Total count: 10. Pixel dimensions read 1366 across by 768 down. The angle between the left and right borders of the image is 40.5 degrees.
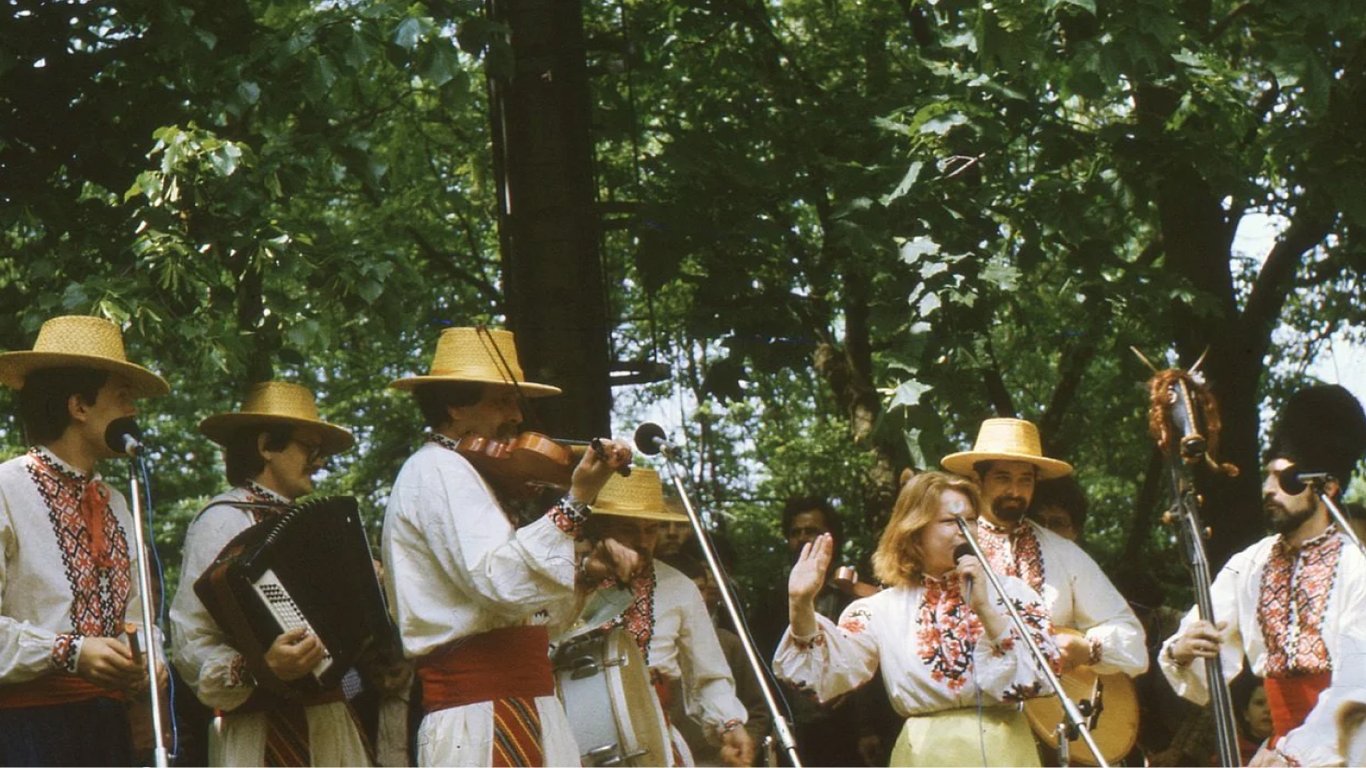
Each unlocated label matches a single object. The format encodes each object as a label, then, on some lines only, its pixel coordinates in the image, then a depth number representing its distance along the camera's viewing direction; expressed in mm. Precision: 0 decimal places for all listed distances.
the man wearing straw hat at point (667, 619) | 7605
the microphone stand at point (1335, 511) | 6137
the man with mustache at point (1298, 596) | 6238
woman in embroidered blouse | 6328
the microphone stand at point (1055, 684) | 5617
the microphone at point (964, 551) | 6527
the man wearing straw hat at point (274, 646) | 6043
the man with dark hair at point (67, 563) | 5418
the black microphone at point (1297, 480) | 6383
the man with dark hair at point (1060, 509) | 8695
